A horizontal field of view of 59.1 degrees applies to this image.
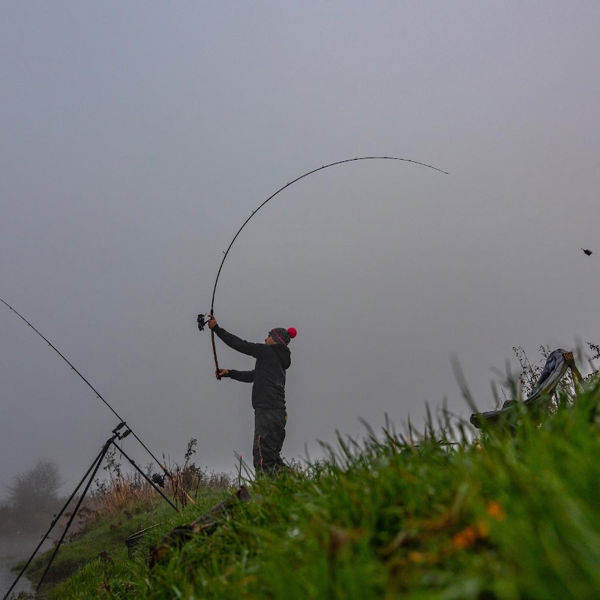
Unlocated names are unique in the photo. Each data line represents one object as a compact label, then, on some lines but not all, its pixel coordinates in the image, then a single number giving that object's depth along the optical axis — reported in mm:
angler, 9477
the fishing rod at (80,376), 7272
